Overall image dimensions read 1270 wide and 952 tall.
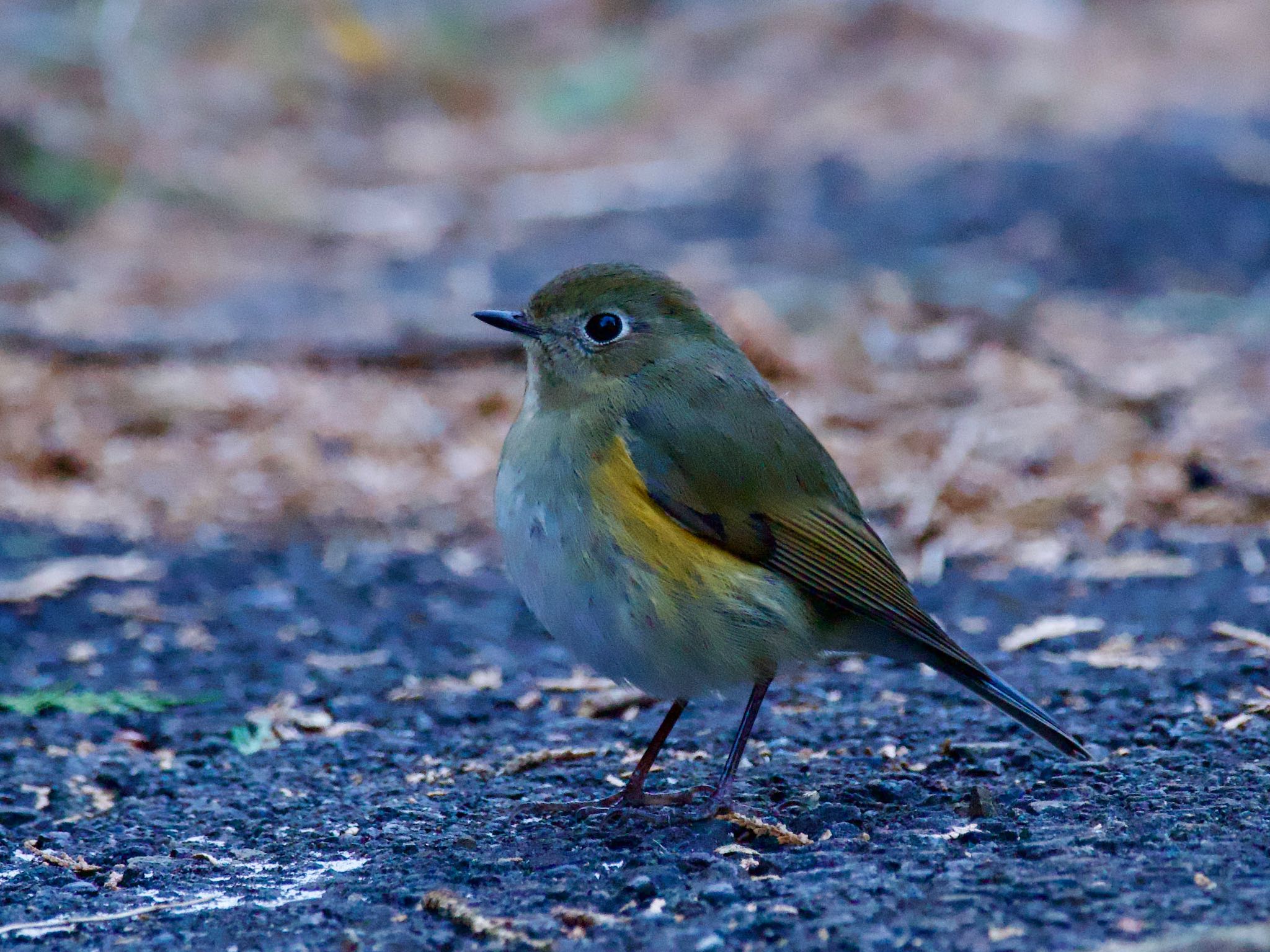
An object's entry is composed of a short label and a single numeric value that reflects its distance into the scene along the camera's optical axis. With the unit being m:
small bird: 7.19
